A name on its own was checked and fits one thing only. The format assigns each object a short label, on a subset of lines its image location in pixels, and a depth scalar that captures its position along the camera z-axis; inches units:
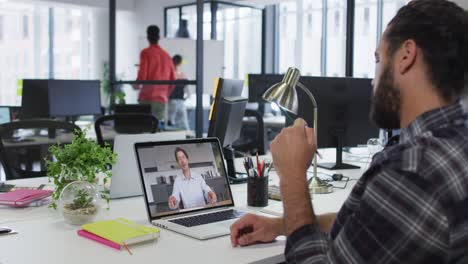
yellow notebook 54.5
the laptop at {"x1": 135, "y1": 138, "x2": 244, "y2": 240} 63.2
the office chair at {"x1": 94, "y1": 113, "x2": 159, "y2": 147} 138.9
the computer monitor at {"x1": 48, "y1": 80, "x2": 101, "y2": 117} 171.9
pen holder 73.2
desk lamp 79.2
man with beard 37.0
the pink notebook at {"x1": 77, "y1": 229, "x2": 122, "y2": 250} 53.7
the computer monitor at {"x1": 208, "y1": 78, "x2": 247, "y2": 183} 88.6
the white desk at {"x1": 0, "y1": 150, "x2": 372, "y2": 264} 50.8
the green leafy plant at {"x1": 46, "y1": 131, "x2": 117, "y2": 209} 65.3
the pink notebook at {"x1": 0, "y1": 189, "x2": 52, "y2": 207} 71.3
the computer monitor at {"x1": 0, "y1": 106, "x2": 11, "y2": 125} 168.0
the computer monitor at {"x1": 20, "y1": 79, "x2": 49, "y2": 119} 171.3
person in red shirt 231.5
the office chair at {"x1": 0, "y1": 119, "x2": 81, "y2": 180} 108.8
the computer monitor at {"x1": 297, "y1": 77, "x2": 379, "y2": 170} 104.2
